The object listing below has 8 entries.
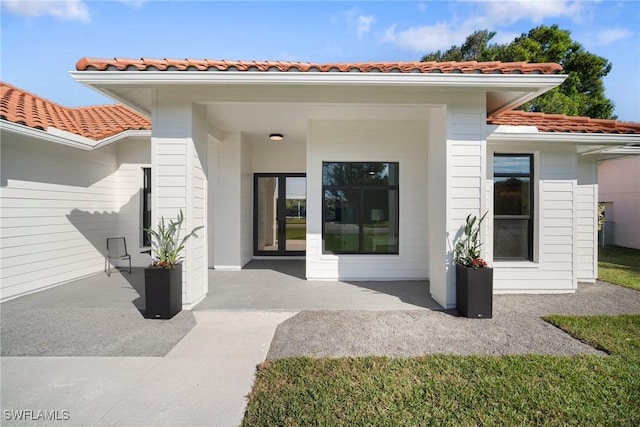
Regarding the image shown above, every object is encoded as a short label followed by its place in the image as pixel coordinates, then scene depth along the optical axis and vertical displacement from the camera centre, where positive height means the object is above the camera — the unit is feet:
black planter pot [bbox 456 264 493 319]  13.50 -3.59
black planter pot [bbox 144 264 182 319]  13.37 -3.65
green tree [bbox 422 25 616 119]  50.70 +26.77
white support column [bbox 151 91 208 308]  14.57 +2.44
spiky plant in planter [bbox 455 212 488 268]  14.19 -1.49
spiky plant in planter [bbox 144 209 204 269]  13.94 -1.49
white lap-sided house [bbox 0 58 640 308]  13.87 +2.93
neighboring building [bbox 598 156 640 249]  38.52 +2.59
